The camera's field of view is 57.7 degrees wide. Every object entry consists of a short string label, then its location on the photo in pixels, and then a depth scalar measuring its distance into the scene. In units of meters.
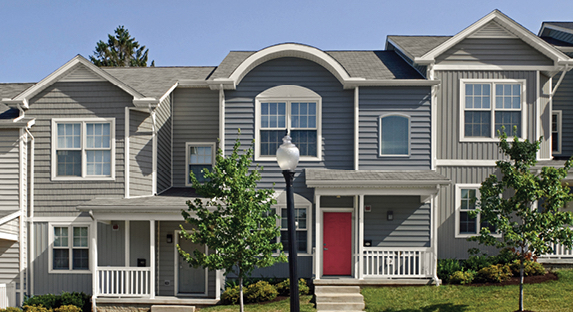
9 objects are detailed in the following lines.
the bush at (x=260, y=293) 13.50
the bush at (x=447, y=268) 14.32
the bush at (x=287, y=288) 13.93
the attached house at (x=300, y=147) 14.84
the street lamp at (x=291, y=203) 8.01
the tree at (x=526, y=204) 11.29
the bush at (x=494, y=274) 13.88
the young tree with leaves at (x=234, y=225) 11.84
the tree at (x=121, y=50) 36.25
